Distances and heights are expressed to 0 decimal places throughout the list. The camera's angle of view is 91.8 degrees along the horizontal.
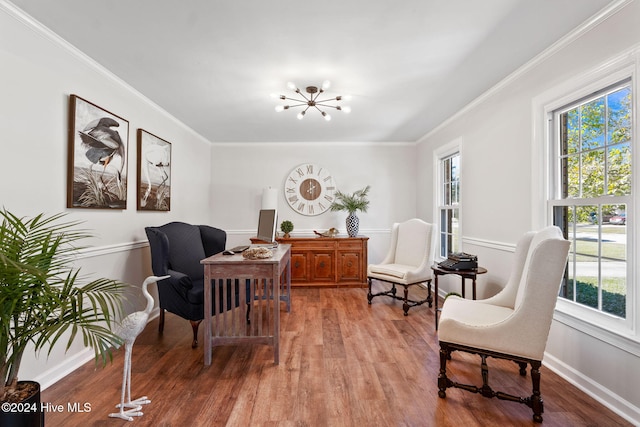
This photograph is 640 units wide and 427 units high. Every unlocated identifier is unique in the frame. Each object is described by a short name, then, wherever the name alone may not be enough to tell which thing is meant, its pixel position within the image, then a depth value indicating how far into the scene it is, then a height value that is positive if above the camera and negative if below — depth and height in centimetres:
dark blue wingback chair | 256 -45
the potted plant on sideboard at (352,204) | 481 +19
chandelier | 301 +124
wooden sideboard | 464 -68
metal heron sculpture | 172 -72
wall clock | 520 +44
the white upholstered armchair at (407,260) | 356 -55
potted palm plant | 122 -39
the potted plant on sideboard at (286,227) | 488 -17
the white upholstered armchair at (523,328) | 169 -66
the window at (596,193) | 190 +16
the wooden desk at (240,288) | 236 -56
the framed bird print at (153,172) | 315 +47
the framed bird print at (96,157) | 227 +47
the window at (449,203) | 403 +18
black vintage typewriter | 285 -43
